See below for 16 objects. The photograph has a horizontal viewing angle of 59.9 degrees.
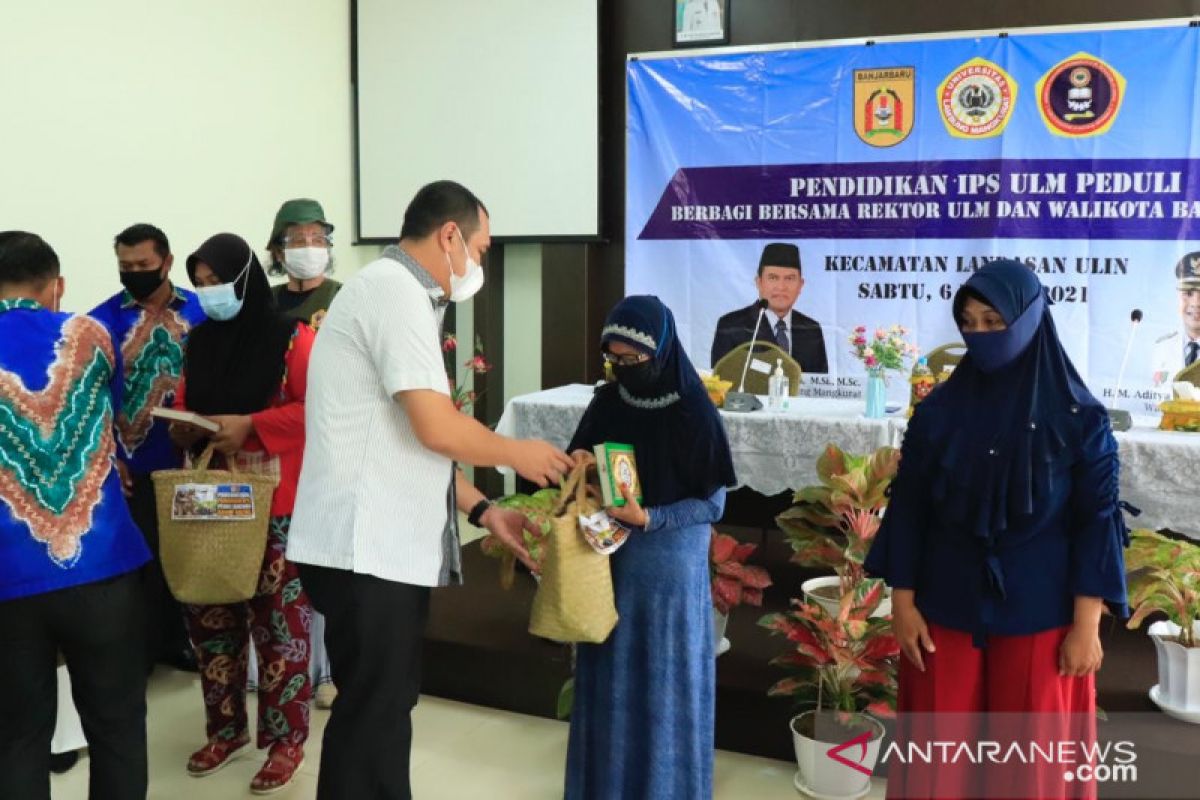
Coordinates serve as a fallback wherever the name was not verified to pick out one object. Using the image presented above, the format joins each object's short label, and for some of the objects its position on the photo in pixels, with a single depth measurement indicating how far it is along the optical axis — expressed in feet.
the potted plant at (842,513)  9.61
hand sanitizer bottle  13.42
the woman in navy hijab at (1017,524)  6.00
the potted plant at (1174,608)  8.77
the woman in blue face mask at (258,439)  8.80
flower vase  12.81
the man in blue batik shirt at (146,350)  9.84
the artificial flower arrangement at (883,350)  13.17
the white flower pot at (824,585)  10.27
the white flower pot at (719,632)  10.42
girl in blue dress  7.48
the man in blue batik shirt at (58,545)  6.61
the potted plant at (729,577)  9.98
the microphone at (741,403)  13.09
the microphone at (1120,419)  11.62
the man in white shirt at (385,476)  6.35
